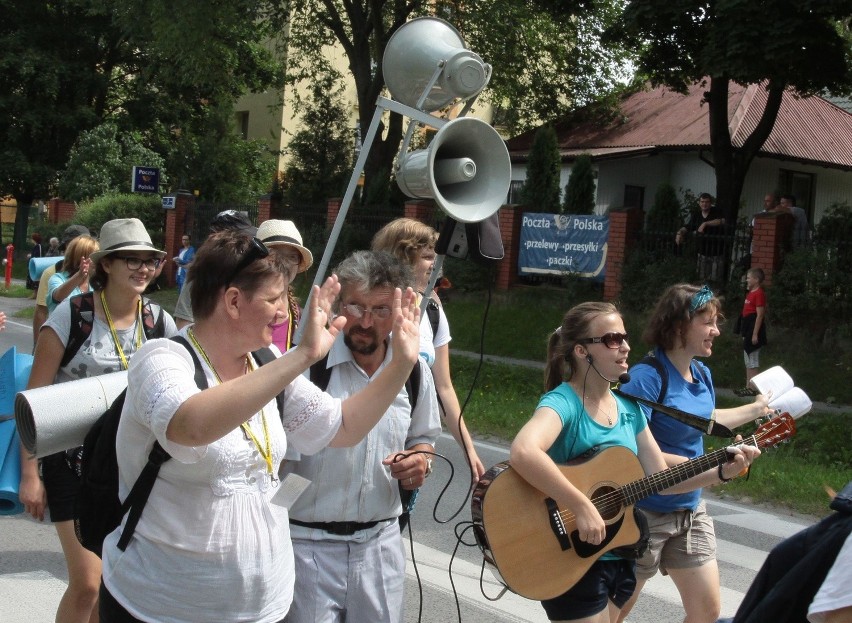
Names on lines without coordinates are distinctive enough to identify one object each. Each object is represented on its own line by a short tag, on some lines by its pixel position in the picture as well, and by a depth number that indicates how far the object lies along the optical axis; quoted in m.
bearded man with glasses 3.18
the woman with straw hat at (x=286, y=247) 4.39
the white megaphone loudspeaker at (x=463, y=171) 3.75
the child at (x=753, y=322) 14.02
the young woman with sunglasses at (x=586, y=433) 3.57
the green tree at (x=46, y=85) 37.59
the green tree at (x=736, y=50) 14.61
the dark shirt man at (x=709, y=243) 17.11
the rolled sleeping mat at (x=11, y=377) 4.15
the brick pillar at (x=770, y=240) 15.85
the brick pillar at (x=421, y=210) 22.55
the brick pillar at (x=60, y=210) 36.51
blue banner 19.08
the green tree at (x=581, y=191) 22.08
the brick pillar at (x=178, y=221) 30.53
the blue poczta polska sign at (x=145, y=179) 27.84
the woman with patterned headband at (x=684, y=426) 4.21
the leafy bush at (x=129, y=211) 32.16
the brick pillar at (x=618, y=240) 18.42
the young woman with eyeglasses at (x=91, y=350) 3.99
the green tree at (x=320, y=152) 29.06
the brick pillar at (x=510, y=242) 20.80
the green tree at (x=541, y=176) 22.16
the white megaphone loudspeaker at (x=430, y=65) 3.87
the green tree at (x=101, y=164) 35.84
